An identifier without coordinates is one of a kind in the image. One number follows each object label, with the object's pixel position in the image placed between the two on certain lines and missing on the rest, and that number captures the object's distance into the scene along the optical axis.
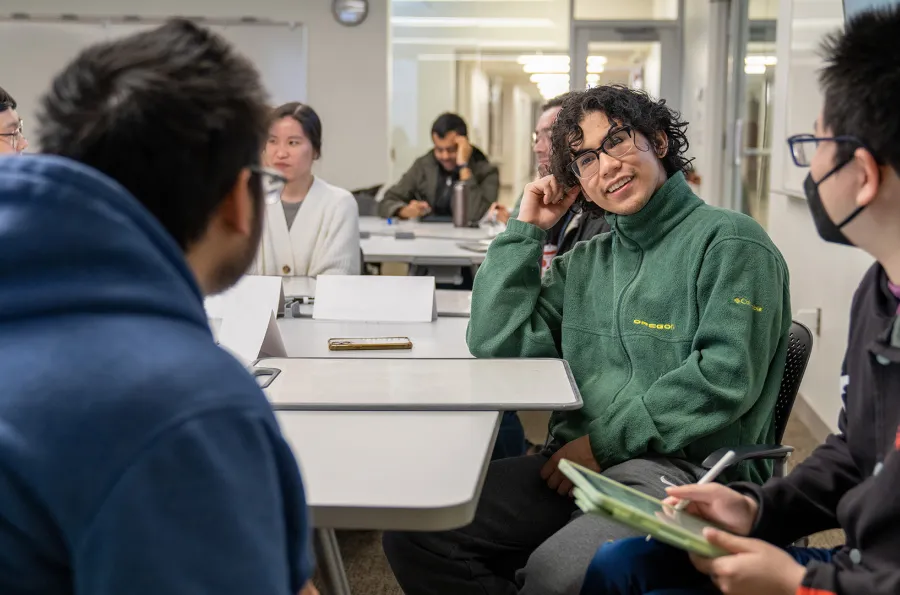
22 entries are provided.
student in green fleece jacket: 1.68
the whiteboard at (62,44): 8.01
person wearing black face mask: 1.09
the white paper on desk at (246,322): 1.95
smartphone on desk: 2.16
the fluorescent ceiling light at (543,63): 8.54
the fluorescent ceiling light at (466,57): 8.45
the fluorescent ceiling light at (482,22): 8.43
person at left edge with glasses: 2.73
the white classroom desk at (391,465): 1.12
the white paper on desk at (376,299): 2.50
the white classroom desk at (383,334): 2.16
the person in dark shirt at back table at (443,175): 5.74
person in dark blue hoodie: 0.71
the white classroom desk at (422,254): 3.86
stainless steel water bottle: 5.07
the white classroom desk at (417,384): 1.56
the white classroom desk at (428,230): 4.66
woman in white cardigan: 3.27
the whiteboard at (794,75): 3.70
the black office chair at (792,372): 1.90
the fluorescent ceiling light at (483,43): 8.51
